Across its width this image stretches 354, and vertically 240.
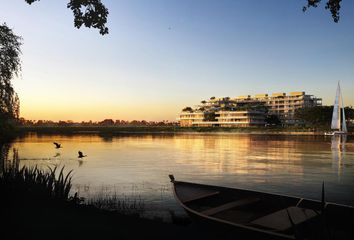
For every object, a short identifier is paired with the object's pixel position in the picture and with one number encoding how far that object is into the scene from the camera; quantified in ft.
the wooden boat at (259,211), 29.99
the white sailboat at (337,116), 454.07
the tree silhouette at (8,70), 71.05
